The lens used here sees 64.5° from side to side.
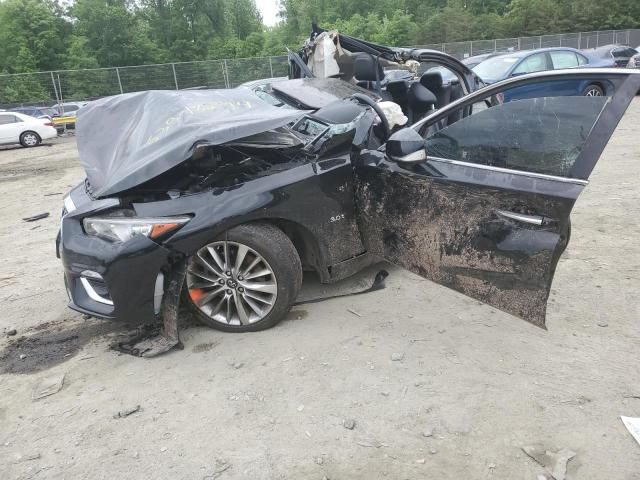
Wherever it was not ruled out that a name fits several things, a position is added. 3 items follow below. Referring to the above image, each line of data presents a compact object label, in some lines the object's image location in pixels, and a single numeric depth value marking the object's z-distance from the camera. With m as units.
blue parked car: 10.87
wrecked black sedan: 2.69
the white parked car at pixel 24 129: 15.55
